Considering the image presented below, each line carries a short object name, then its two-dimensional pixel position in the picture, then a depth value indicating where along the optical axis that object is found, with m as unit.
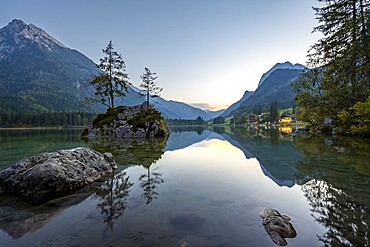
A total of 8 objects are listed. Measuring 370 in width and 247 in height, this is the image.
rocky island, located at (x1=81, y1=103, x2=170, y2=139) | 35.66
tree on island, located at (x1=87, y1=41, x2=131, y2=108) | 39.25
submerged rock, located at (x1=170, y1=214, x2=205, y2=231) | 4.94
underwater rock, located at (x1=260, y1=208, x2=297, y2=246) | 4.44
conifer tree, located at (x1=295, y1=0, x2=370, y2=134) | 21.83
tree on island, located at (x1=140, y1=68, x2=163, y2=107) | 48.62
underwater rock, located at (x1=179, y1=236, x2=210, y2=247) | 4.17
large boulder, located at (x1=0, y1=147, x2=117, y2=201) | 7.25
